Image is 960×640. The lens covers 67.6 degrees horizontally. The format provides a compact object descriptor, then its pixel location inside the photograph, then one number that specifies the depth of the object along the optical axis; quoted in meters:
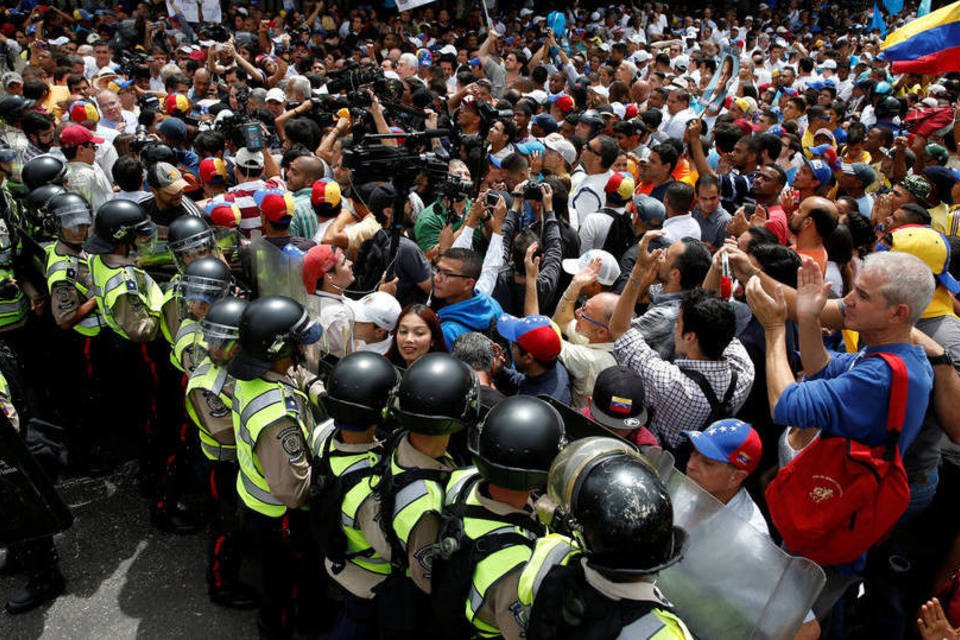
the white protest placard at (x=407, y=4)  14.03
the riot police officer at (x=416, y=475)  2.44
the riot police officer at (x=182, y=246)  4.15
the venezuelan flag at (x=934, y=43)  7.32
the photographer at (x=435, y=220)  5.55
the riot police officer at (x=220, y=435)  3.27
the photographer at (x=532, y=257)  4.59
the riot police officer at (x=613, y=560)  1.81
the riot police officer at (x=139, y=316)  4.14
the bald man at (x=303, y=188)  5.58
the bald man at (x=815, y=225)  4.53
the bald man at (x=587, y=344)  3.65
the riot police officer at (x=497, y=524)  2.20
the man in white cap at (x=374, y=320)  3.86
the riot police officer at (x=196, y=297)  3.69
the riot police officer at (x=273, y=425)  2.95
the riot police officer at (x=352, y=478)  2.71
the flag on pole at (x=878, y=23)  17.39
